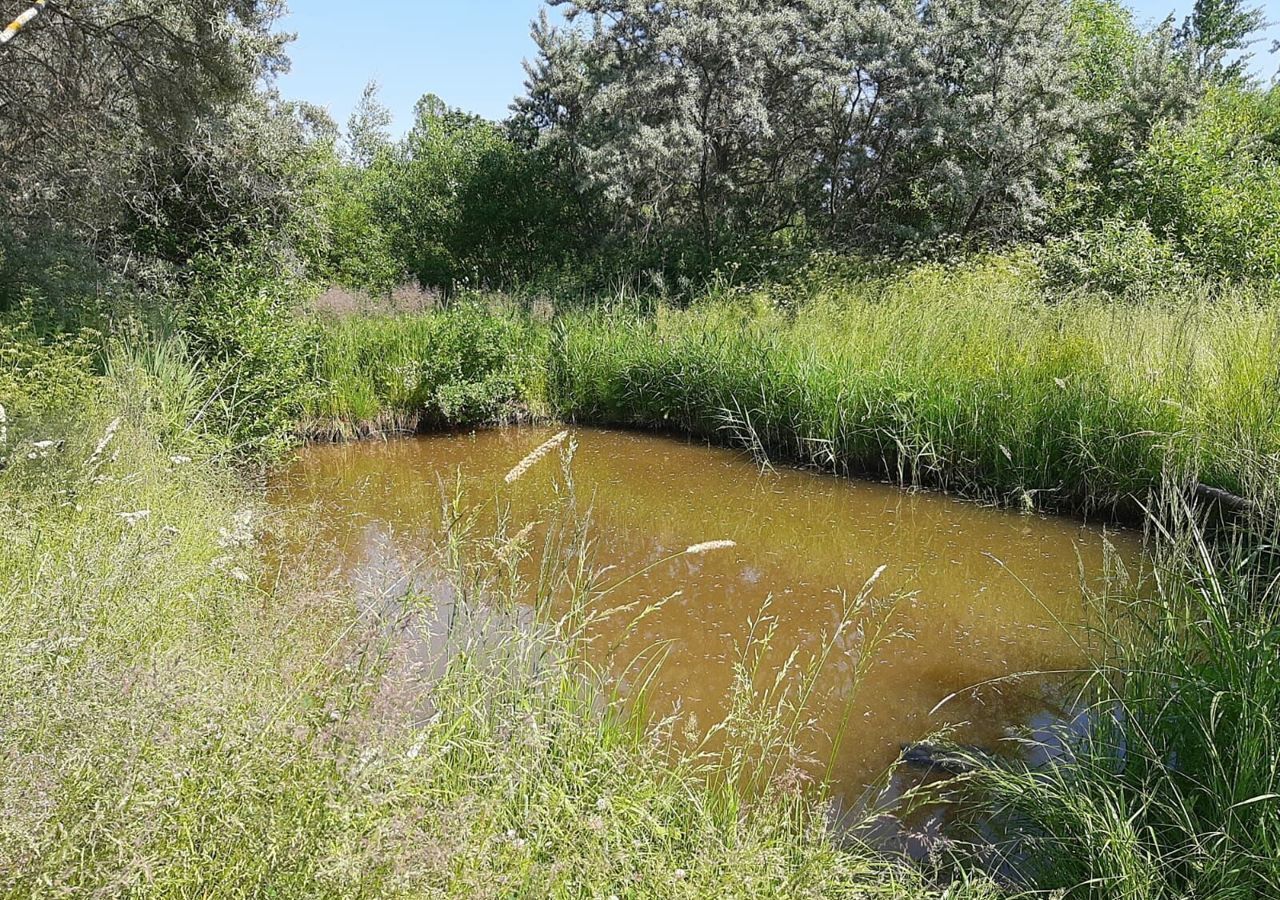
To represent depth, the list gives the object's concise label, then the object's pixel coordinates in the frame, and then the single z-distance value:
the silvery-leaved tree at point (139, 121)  6.77
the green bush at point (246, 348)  6.25
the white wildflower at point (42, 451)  3.09
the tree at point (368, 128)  33.53
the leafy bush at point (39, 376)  4.20
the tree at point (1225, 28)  22.59
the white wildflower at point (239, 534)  3.21
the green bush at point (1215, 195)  8.91
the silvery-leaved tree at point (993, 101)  10.77
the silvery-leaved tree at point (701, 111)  11.51
